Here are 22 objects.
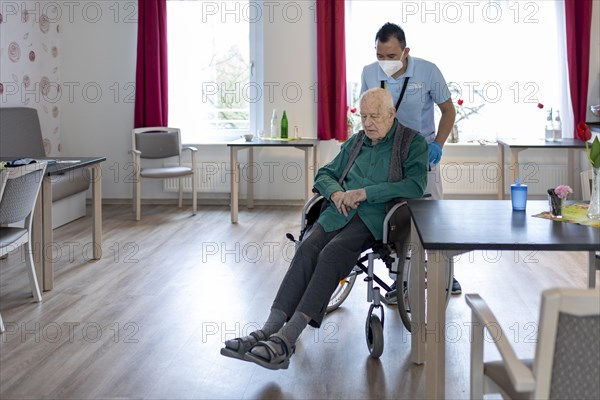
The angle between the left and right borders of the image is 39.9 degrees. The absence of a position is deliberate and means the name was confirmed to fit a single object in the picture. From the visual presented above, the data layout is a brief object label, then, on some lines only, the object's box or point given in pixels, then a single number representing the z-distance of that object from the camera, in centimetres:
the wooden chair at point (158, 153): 691
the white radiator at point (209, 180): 770
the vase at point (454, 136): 739
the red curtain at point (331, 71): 731
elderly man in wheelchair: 314
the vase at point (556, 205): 300
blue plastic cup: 314
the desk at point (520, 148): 635
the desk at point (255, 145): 668
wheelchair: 336
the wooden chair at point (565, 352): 158
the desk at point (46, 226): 438
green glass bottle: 711
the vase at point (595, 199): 295
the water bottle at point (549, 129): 679
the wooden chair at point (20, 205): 386
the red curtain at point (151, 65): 741
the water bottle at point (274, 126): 715
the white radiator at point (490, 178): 737
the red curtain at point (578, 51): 704
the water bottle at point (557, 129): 681
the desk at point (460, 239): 245
